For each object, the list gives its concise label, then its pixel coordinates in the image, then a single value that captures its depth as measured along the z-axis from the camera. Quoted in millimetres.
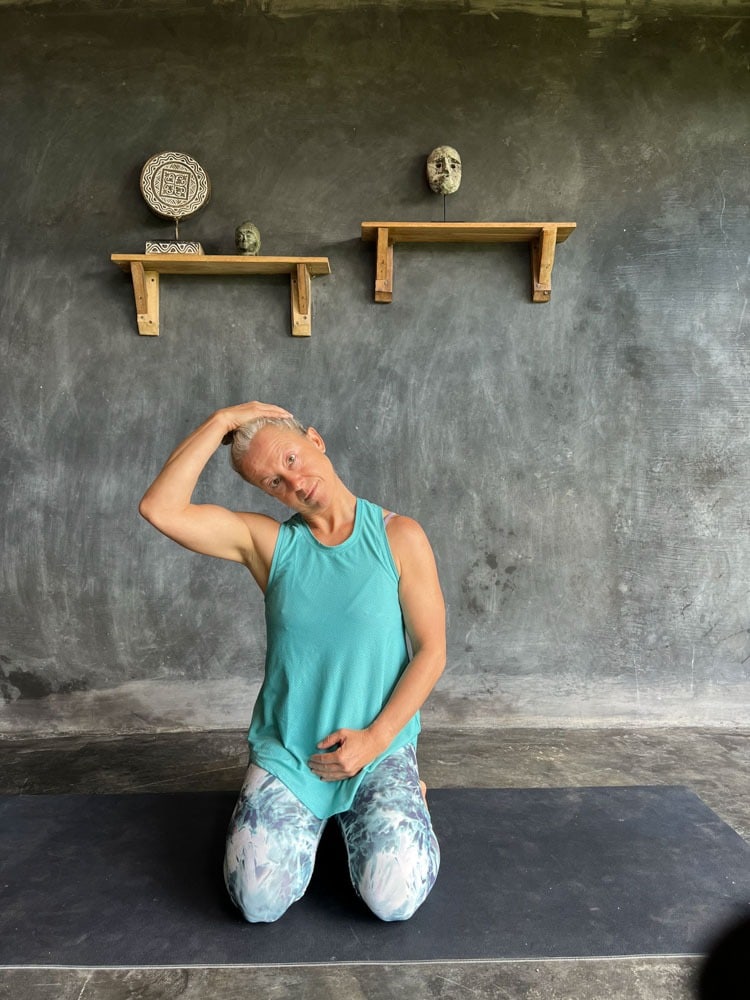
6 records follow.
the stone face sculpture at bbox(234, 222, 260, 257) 3143
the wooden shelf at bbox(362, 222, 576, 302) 3066
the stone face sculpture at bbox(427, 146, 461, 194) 3170
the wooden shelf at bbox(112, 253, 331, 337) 3066
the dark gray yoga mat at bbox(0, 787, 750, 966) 1678
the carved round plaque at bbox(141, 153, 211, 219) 3176
